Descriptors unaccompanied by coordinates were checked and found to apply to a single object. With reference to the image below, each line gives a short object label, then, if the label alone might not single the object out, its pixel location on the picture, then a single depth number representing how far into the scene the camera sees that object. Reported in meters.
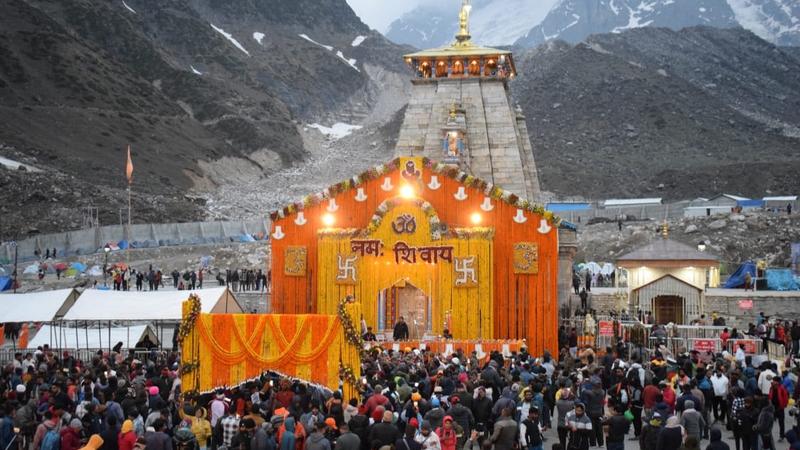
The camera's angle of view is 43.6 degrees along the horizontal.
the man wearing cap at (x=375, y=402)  15.59
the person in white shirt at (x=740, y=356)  22.45
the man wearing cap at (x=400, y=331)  28.75
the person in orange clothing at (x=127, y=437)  14.17
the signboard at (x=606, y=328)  29.81
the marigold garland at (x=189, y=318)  20.02
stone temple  35.09
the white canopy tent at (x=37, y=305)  26.19
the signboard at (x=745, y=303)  39.09
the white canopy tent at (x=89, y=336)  29.56
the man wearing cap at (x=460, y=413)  15.87
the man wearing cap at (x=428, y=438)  13.95
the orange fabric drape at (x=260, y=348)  19.47
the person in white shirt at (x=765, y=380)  18.64
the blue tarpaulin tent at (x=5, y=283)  45.06
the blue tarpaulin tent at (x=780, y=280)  43.16
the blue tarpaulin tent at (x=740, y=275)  44.60
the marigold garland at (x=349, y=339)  19.22
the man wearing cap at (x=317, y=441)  13.49
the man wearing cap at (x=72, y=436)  14.47
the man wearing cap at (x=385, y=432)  13.91
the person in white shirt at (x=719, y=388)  19.19
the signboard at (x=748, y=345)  26.02
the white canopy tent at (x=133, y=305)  25.50
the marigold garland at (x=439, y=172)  29.73
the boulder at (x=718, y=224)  60.72
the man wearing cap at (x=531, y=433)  15.34
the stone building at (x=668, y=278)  36.50
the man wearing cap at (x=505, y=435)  14.45
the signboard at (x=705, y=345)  26.53
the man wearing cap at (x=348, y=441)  13.60
